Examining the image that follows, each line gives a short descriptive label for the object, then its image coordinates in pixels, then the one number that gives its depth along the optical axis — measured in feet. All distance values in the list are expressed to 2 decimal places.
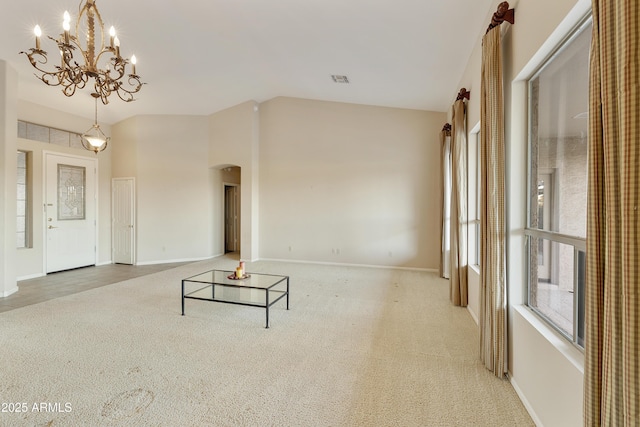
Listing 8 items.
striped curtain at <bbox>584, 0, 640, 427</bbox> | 2.94
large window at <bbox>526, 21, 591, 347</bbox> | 5.66
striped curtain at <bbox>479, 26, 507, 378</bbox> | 7.75
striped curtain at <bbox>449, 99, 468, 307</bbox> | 13.65
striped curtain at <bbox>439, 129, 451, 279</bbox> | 18.08
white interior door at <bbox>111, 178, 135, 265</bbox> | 22.89
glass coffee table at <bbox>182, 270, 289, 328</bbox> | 11.76
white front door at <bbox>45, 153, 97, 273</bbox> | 19.49
